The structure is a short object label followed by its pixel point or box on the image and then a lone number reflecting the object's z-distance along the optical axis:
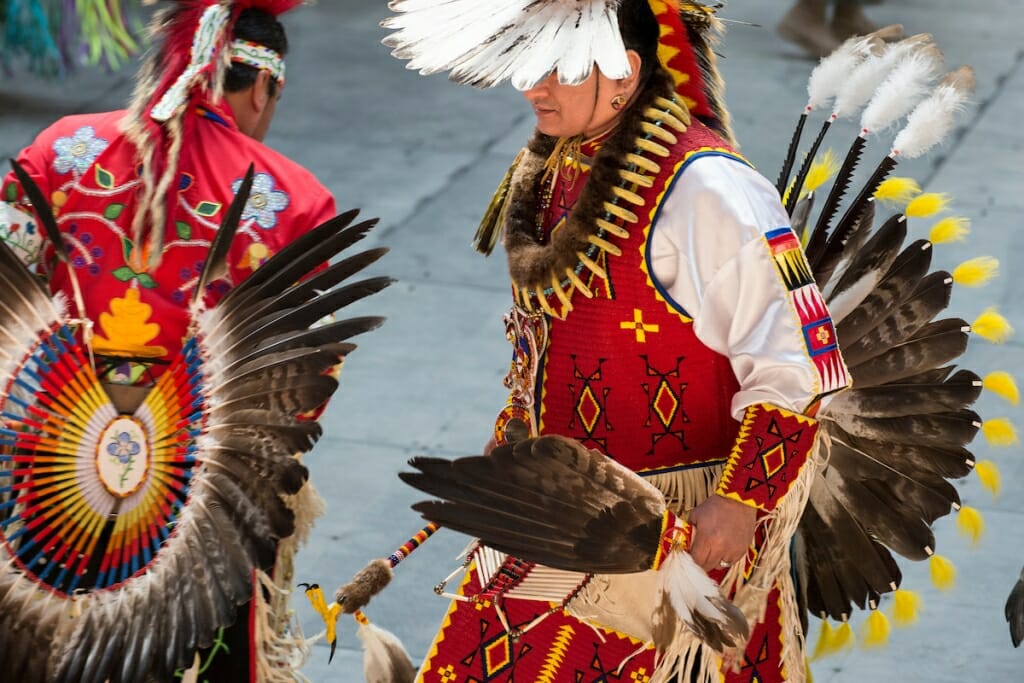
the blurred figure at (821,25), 19.64
